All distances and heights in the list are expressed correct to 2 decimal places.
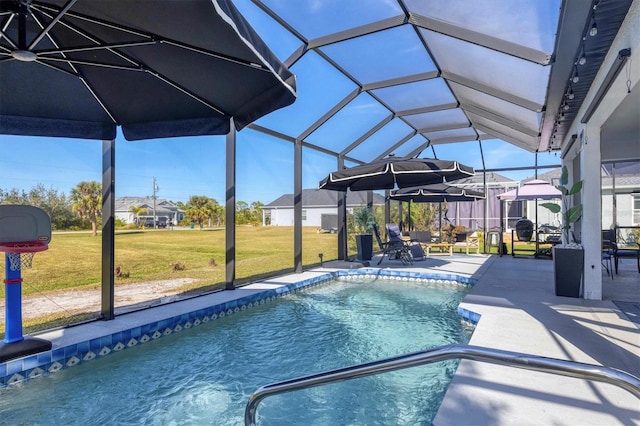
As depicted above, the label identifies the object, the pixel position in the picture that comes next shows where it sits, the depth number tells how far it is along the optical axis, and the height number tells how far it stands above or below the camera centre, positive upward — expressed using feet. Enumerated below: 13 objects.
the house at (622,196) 43.29 +2.49
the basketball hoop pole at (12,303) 10.57 -2.50
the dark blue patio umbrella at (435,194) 36.78 +2.39
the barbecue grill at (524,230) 34.42 -1.30
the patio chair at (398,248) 30.25 -2.69
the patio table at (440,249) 36.99 -3.76
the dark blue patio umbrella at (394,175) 21.93 +2.92
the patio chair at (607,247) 22.84 -2.06
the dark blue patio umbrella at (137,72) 7.13 +3.82
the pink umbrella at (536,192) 31.73 +2.24
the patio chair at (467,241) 38.19 -2.77
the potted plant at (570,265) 17.51 -2.42
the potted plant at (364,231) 32.45 -1.37
